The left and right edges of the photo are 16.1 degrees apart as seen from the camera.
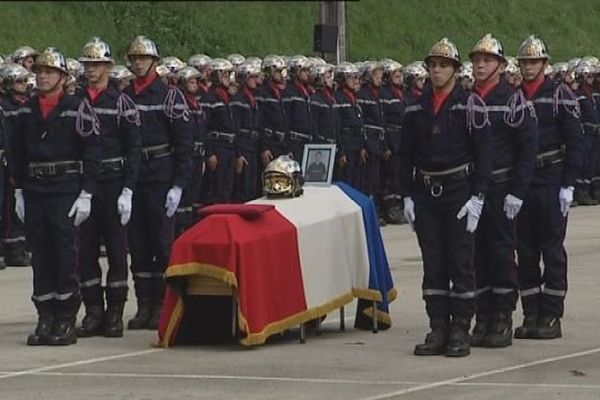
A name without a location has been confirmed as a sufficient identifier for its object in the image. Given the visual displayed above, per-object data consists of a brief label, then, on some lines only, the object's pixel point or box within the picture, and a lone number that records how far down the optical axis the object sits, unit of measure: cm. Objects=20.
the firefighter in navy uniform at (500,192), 1512
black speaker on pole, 2997
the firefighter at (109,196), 1605
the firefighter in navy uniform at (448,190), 1481
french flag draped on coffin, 1491
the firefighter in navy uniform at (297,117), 2612
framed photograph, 1661
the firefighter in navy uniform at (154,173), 1659
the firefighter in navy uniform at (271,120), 2569
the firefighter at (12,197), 2200
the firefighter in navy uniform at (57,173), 1562
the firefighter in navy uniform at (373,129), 2800
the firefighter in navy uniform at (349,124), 2741
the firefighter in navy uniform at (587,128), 3041
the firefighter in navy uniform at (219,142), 2456
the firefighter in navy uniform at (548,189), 1573
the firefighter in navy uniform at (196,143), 2236
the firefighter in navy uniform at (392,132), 2825
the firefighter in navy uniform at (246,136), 2500
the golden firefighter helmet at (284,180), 1593
